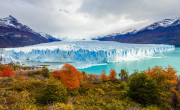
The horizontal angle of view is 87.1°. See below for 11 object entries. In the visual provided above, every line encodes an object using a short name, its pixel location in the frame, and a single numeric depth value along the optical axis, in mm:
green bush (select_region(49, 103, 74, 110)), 3814
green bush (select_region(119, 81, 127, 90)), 9791
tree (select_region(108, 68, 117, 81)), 14159
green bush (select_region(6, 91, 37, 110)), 4282
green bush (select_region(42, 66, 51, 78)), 13808
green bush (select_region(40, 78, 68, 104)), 5275
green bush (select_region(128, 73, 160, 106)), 6279
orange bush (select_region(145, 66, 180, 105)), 6883
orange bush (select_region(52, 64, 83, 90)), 7996
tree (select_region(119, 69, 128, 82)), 15247
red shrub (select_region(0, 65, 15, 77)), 14730
